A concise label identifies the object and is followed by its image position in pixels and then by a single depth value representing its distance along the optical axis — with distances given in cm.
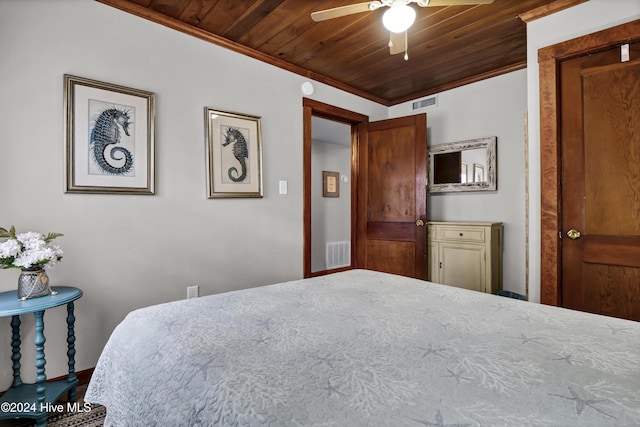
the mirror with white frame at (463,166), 335
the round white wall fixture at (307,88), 320
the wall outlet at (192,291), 241
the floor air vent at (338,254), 533
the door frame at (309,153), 318
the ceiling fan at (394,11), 171
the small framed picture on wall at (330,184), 535
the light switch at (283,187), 300
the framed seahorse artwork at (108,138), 194
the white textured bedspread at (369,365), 60
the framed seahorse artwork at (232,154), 253
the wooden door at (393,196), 344
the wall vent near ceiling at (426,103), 379
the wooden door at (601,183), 200
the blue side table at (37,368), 153
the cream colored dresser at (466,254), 305
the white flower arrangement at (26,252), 157
